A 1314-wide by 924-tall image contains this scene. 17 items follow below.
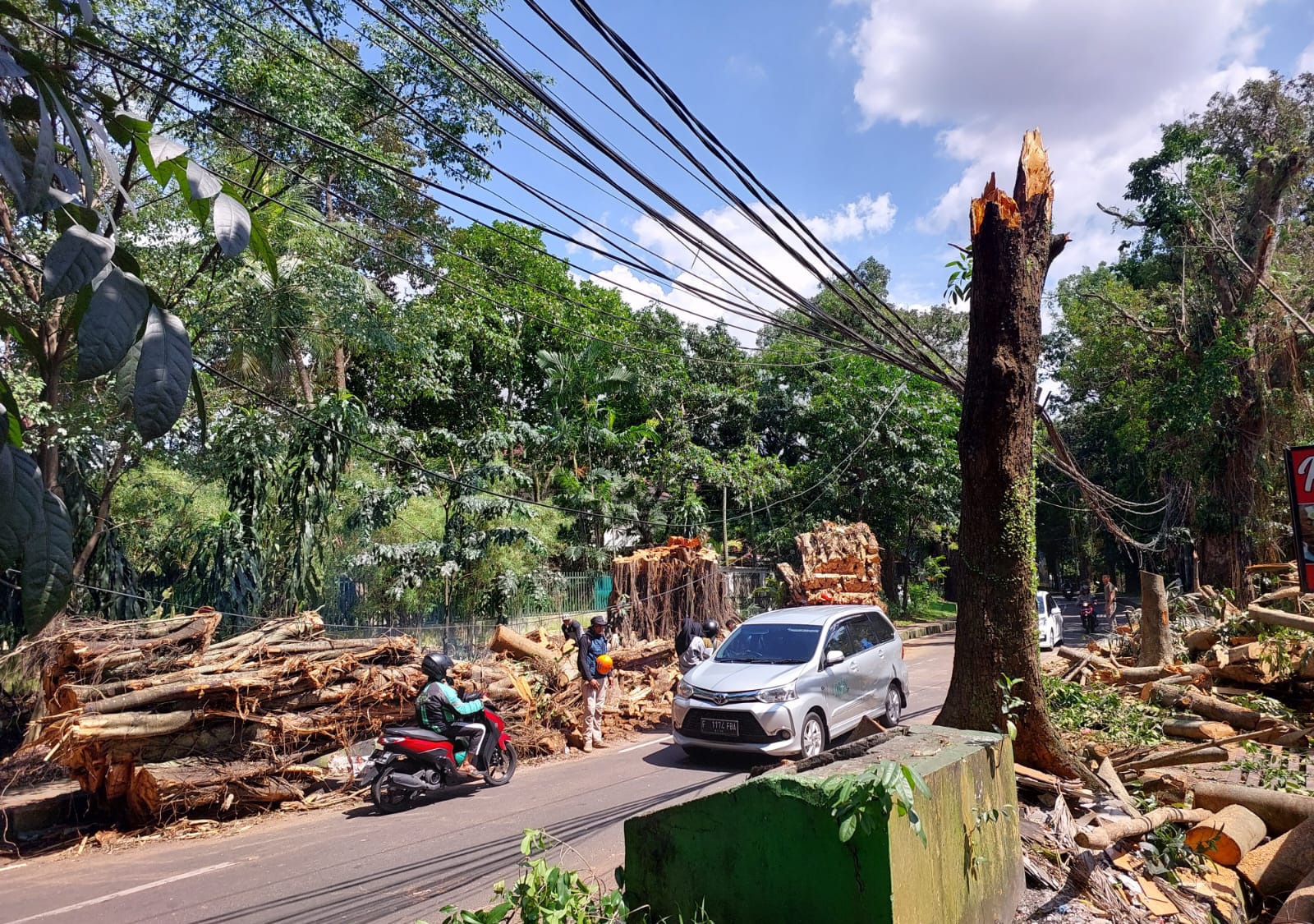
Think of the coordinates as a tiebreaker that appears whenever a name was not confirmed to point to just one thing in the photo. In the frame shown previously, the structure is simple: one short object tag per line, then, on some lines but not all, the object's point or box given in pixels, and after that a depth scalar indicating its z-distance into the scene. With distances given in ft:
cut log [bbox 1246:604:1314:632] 36.06
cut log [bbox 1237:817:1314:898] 17.78
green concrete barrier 11.90
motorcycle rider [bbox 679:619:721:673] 43.93
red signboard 23.13
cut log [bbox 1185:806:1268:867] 19.04
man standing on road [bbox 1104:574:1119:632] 77.74
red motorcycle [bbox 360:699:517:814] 28.35
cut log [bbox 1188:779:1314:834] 20.22
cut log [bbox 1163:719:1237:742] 30.35
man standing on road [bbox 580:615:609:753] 37.60
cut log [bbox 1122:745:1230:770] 26.09
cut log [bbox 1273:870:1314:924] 15.43
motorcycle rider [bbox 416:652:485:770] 29.96
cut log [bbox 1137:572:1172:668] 42.06
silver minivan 30.37
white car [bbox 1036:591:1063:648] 66.74
